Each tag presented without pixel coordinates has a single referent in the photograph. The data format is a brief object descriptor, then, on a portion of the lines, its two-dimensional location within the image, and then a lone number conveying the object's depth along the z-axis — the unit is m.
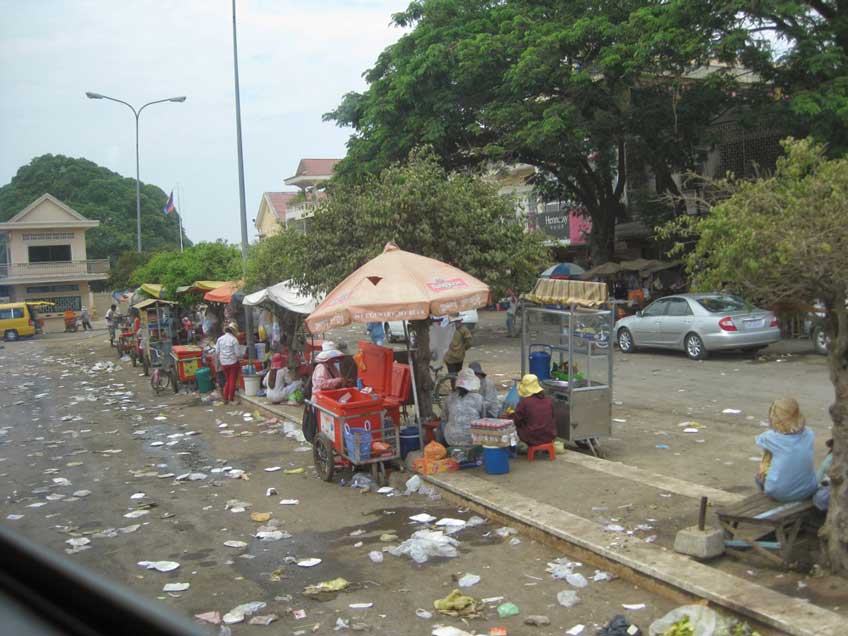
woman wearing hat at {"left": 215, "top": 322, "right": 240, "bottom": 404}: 16.97
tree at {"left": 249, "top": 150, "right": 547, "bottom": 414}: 11.20
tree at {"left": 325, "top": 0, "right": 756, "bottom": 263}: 22.30
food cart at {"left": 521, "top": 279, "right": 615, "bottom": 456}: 9.91
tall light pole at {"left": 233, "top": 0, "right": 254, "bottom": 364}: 20.99
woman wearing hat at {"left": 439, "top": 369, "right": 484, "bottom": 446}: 9.30
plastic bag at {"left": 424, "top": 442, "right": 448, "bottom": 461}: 9.27
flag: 48.40
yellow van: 44.66
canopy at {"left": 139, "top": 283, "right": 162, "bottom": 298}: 25.04
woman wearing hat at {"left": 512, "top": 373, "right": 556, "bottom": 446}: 9.40
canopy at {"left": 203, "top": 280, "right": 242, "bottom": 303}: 19.98
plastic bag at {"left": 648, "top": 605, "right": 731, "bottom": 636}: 4.72
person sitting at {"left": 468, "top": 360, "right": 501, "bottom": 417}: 9.70
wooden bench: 5.67
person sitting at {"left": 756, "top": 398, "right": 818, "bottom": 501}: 6.05
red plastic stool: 9.39
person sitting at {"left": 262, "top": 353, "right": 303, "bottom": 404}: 15.41
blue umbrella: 26.64
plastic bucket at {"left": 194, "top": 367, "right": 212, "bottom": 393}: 18.39
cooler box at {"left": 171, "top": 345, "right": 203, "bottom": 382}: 19.08
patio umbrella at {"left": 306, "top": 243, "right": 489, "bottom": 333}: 8.91
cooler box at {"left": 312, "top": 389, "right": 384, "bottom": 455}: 9.22
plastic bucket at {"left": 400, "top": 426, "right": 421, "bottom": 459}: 9.89
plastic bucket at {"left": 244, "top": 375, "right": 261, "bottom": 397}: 16.67
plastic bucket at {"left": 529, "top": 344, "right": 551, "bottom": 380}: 11.48
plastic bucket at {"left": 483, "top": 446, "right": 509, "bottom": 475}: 8.81
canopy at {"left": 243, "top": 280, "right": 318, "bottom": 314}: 14.95
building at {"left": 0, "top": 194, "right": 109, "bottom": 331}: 55.91
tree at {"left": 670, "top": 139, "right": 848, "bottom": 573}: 5.34
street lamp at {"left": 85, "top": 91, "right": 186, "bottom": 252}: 34.22
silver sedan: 17.94
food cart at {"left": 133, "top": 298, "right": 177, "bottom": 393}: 19.33
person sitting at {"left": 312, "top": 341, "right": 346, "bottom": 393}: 10.78
